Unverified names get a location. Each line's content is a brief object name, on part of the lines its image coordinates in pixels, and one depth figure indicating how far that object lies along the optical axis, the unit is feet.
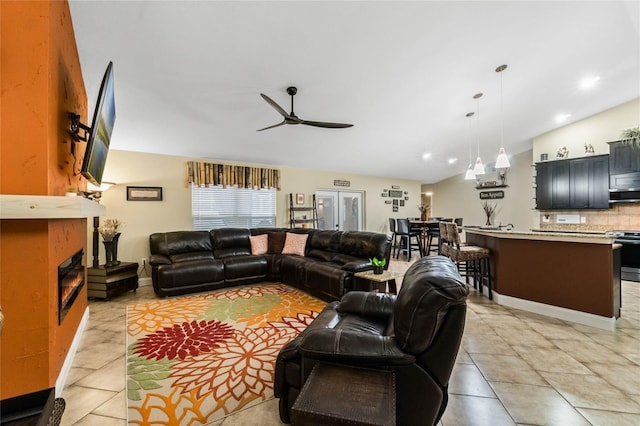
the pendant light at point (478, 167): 13.23
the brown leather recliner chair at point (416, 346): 3.86
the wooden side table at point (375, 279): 10.30
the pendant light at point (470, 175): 14.14
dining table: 21.94
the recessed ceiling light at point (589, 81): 13.10
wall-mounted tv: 5.86
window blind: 17.13
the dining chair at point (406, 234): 22.70
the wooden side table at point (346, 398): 2.73
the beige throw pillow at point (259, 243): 16.26
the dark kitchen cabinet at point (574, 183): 16.24
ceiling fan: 9.59
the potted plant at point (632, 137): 13.59
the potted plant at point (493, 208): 25.75
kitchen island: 8.98
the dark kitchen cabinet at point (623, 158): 14.85
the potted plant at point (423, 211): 25.21
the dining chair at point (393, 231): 24.11
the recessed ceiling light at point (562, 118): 16.78
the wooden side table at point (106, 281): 11.86
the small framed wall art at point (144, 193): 14.84
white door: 23.30
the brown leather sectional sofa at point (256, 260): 12.31
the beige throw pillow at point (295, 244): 16.02
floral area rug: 5.57
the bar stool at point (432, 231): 21.93
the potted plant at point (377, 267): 10.75
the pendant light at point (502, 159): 11.35
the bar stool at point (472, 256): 11.73
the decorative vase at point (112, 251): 12.67
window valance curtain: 16.63
